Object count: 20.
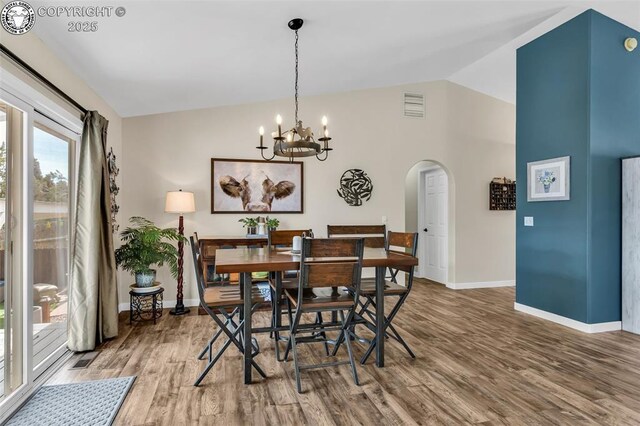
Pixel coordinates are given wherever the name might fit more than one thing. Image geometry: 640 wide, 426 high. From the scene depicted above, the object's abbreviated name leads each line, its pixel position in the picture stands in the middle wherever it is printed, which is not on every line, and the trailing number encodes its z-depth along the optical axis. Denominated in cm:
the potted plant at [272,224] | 481
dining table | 239
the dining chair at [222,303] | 261
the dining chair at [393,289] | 293
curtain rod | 203
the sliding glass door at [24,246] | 225
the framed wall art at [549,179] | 393
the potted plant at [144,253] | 397
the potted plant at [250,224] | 478
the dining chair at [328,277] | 240
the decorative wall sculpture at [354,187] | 536
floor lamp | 435
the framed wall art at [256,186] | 488
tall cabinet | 367
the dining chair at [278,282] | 295
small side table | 401
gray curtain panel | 313
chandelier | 286
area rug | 211
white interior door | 618
